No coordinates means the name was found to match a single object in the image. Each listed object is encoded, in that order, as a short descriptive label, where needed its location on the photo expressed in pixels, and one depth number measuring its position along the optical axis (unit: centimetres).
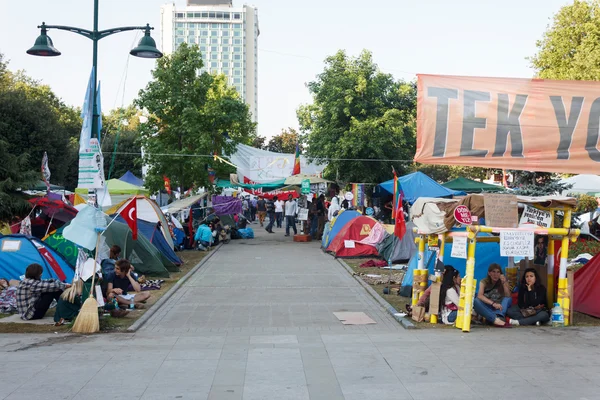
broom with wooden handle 1069
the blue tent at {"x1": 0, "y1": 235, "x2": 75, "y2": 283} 1484
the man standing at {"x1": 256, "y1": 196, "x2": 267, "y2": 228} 4419
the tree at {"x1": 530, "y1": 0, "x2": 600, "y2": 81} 3616
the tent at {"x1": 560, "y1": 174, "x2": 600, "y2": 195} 3359
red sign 1092
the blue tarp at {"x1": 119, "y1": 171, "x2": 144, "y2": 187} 4557
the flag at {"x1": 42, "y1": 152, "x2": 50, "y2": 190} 1848
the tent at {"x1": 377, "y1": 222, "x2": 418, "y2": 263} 2091
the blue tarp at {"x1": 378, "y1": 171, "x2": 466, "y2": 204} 2573
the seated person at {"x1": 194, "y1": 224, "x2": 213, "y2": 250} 2639
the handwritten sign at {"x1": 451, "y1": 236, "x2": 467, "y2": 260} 1084
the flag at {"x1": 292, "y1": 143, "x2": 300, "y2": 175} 3378
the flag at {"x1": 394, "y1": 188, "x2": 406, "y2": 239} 1452
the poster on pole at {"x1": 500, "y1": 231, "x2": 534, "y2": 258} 1077
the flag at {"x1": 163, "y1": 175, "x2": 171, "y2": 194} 2840
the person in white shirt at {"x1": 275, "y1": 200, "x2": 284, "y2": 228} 4144
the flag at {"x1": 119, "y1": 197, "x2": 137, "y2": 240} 1694
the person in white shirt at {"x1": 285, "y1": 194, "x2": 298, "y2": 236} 3341
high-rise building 19700
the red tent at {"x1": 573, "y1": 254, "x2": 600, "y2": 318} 1215
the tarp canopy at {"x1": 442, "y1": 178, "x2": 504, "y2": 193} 3086
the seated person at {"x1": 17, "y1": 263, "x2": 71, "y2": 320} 1170
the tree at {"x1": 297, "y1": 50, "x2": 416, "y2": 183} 3275
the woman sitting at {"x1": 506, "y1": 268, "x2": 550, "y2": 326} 1125
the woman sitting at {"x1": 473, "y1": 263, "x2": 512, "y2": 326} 1109
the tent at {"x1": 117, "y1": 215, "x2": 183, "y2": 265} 2022
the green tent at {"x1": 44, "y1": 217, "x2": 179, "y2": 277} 1739
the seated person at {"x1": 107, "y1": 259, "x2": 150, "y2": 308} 1321
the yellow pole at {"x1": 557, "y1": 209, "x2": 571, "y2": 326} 1116
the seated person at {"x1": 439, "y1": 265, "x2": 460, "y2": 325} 1130
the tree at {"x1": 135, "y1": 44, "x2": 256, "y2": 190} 2800
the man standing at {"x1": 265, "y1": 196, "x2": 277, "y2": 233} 3778
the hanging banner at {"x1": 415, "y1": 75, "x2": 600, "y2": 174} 838
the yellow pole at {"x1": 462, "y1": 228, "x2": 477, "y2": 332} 1072
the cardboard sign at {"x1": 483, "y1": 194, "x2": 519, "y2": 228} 1109
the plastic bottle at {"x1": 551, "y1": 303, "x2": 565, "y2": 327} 1120
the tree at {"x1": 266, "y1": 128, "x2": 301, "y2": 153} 7412
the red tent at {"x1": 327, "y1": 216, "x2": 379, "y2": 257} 2342
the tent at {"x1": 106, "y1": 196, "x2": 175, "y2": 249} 2084
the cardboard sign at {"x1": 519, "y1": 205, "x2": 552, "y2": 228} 1138
